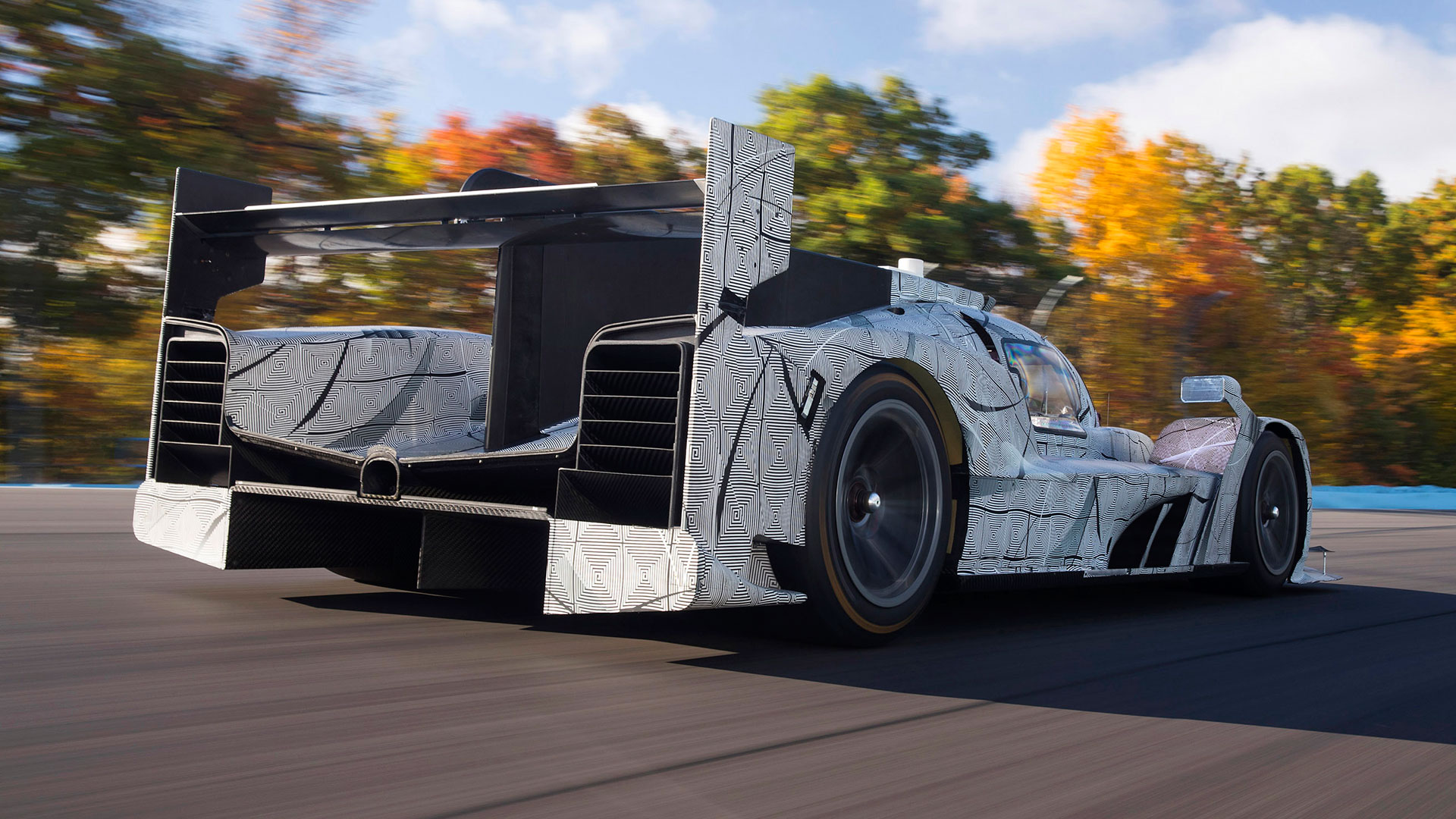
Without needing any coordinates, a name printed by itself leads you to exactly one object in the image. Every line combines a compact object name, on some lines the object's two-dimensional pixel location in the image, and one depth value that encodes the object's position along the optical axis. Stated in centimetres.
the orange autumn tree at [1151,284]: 2700
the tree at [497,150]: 1983
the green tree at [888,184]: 2130
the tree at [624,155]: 2061
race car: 364
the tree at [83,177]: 1520
